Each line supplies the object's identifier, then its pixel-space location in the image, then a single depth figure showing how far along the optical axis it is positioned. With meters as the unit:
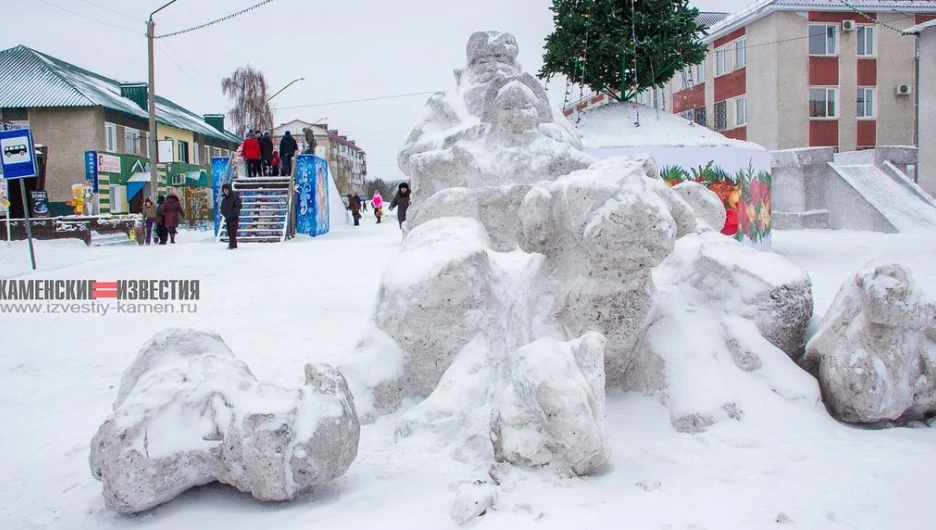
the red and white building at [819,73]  24.58
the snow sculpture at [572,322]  3.17
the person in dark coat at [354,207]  24.61
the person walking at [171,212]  16.52
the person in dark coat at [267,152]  19.31
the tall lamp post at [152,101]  18.52
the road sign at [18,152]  10.43
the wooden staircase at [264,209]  17.25
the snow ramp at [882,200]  18.42
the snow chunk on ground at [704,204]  5.16
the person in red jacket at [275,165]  19.85
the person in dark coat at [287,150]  18.88
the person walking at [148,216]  16.71
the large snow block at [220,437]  2.83
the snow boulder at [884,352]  3.55
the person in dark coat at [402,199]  16.25
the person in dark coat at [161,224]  16.73
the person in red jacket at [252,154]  18.98
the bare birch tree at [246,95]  39.06
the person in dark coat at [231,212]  14.47
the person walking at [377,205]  27.12
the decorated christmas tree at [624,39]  13.70
